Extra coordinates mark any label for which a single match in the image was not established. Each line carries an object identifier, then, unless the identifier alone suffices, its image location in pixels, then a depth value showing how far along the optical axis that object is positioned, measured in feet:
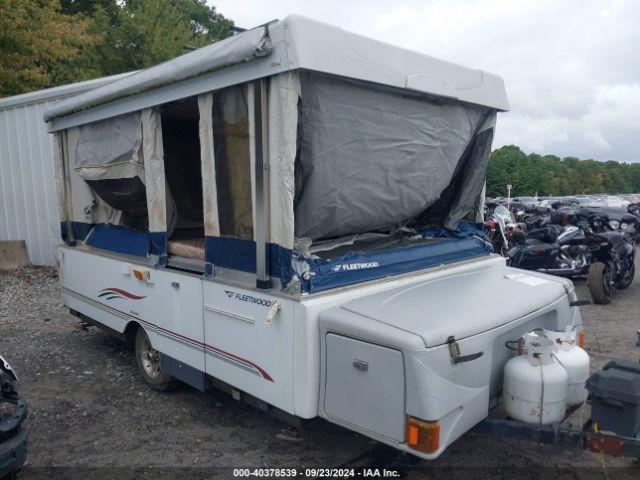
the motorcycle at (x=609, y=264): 24.48
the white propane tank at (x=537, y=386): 9.09
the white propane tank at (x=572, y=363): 9.64
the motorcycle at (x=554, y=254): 26.58
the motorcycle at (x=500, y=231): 33.63
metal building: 32.27
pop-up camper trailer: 8.93
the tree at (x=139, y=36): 49.73
